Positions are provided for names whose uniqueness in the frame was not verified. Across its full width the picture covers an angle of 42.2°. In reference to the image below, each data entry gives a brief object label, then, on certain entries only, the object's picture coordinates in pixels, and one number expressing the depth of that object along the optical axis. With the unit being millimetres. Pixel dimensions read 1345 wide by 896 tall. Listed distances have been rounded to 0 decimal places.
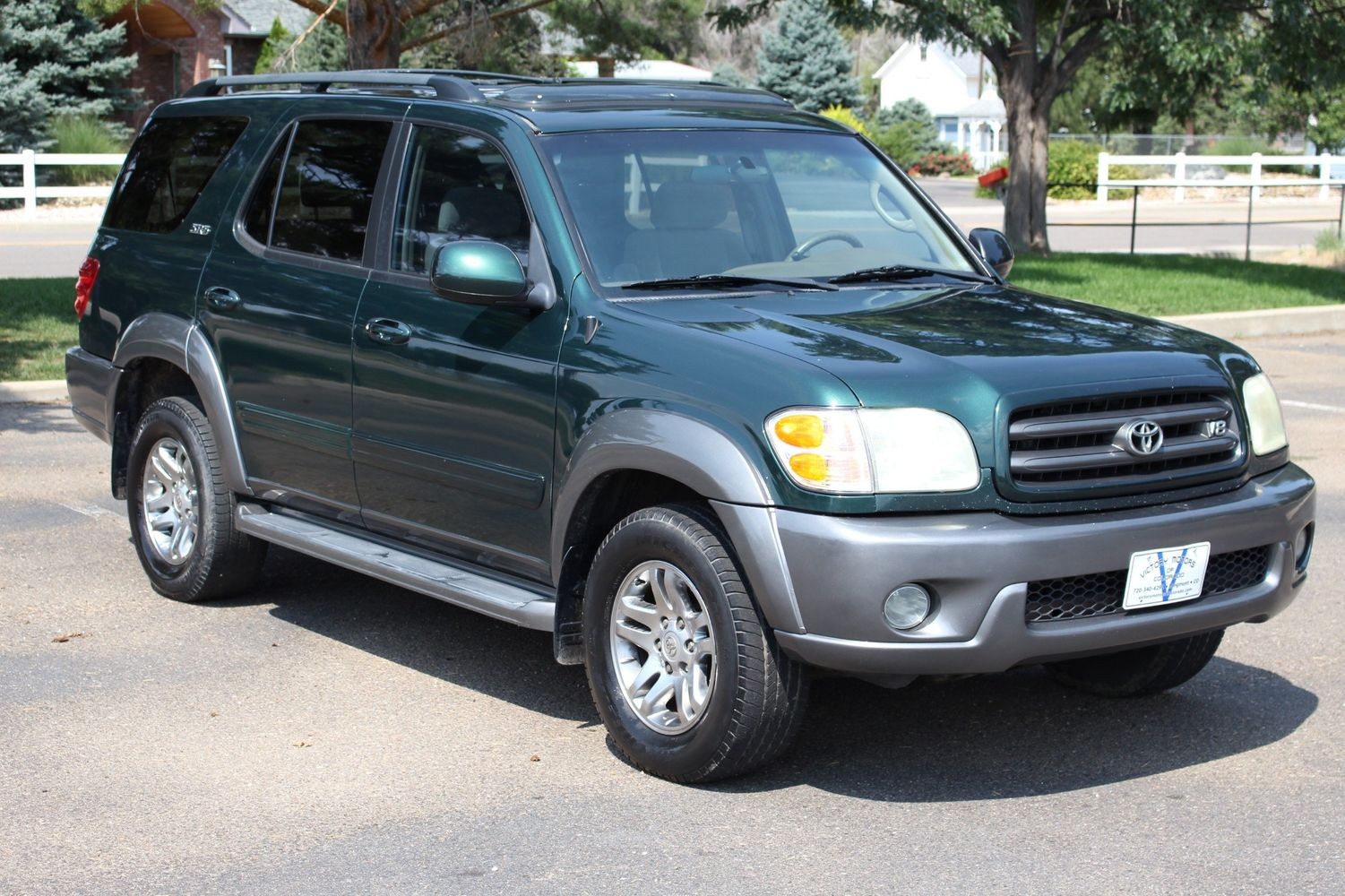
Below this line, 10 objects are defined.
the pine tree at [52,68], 33344
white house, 95500
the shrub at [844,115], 50750
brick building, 37875
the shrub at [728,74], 64375
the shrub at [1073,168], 44500
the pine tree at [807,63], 60906
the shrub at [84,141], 32469
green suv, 4598
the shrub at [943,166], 63000
